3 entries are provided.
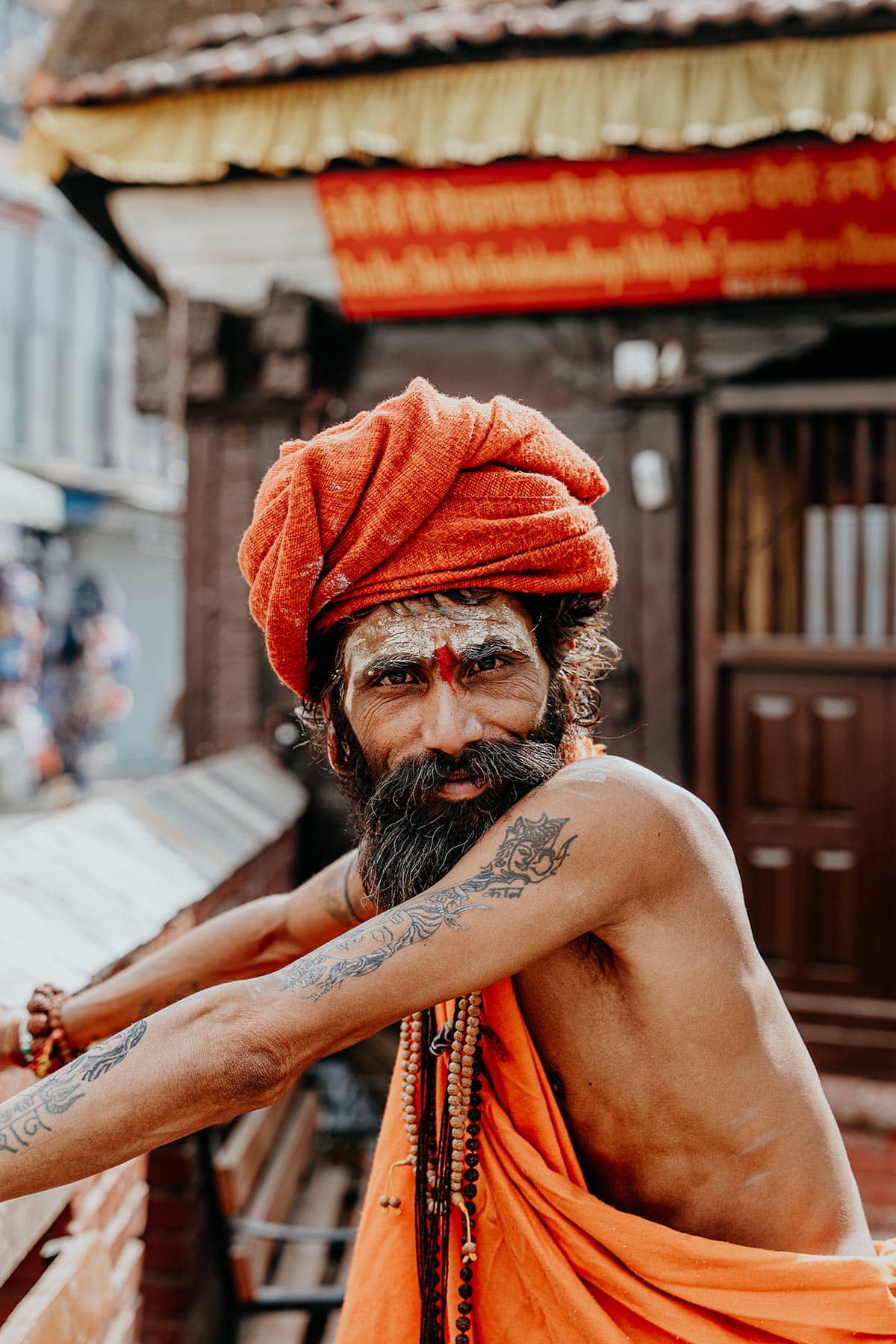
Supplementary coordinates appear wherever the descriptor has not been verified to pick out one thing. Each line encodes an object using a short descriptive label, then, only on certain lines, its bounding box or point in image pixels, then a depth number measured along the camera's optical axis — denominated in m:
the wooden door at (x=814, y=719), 4.82
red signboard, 4.40
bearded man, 1.41
